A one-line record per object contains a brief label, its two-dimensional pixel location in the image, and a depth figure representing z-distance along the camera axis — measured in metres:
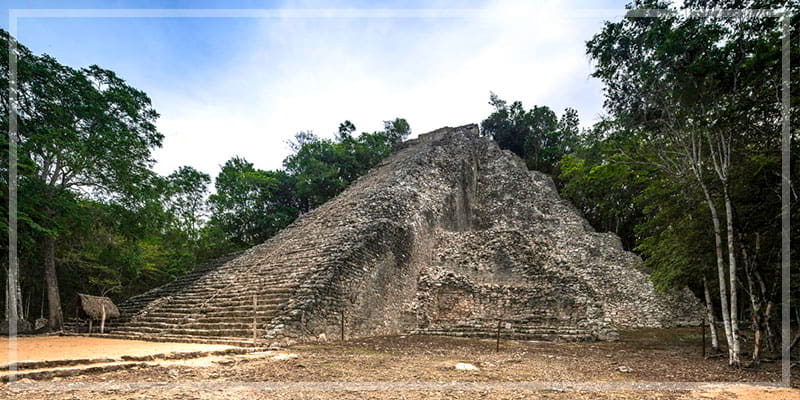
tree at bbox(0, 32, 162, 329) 12.12
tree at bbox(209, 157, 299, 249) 24.64
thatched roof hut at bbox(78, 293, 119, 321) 11.85
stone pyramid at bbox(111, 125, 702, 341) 11.23
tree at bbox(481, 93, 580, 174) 30.34
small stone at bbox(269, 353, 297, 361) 7.45
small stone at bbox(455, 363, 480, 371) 6.59
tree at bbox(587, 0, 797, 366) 6.44
